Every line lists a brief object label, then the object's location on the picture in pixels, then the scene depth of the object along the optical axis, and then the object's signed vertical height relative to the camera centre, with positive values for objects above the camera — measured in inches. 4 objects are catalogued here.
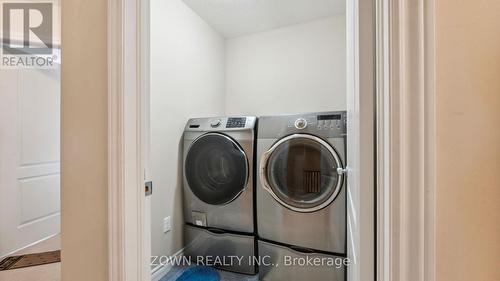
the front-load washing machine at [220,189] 75.9 -15.9
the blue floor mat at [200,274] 72.7 -41.5
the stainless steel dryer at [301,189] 64.2 -14.0
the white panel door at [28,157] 88.9 -6.2
